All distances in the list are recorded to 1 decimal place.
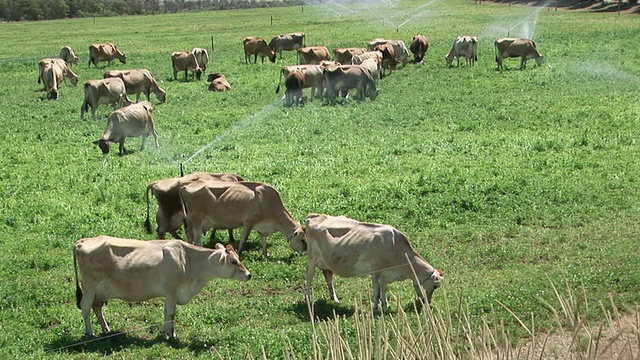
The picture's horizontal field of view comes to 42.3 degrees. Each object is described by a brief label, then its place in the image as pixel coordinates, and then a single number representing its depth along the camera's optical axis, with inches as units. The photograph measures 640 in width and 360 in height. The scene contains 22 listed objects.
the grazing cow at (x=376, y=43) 1584.5
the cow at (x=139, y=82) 1162.0
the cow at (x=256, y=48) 1665.8
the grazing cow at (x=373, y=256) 426.3
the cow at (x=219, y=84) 1254.9
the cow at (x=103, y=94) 1039.6
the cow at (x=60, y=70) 1315.6
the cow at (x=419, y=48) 1561.3
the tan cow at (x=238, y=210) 524.1
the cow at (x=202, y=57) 1457.9
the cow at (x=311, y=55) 1510.8
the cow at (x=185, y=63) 1419.8
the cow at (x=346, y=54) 1434.5
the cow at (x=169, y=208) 550.6
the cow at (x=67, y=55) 1675.7
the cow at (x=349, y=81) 1141.1
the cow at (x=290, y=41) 1809.8
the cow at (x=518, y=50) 1364.4
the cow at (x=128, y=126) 833.5
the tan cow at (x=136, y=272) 398.9
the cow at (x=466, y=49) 1448.1
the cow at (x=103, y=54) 1669.5
